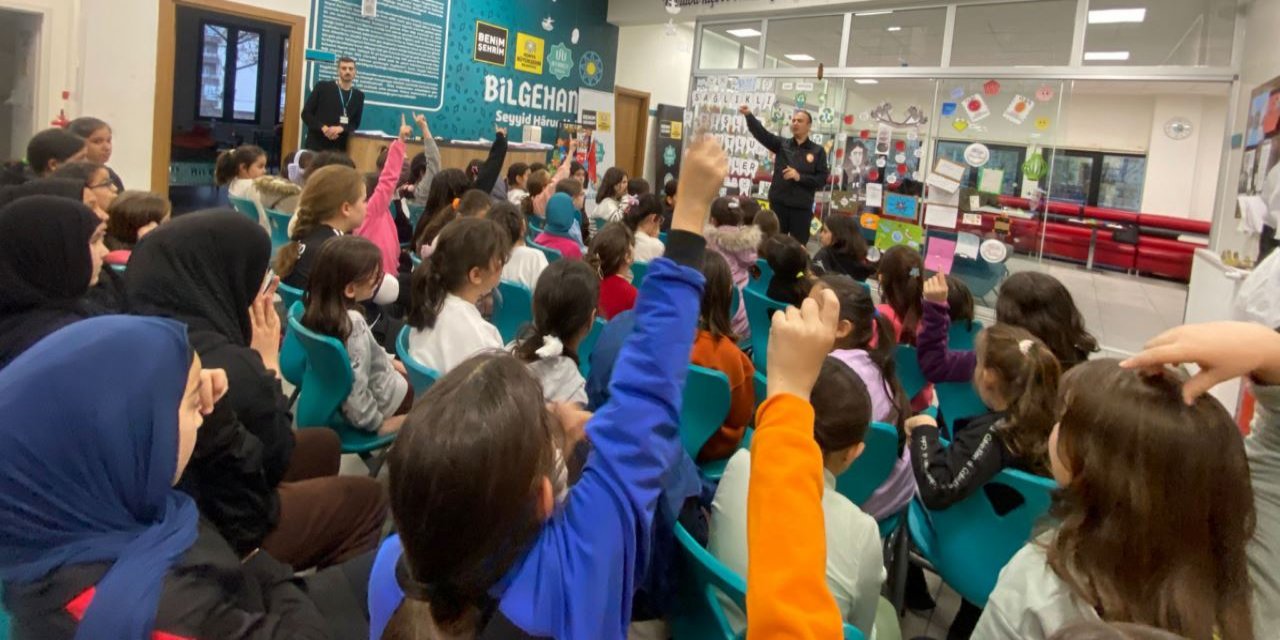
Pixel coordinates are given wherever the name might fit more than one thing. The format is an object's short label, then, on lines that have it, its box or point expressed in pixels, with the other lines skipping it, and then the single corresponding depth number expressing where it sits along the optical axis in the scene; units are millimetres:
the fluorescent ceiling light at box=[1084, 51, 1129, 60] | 6523
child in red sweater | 3330
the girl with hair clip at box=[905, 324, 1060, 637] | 1805
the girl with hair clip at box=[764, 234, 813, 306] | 3500
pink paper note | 7156
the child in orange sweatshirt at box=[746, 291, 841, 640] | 898
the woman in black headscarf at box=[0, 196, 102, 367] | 1855
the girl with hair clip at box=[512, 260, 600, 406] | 2193
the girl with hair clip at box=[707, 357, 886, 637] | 1395
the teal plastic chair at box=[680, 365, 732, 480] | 2205
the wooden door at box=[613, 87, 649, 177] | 11656
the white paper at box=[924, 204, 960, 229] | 7141
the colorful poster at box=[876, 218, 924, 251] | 7363
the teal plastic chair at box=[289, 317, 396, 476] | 2225
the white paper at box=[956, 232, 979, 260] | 7051
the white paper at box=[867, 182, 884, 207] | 7566
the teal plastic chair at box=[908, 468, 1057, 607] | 1727
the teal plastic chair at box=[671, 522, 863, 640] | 1151
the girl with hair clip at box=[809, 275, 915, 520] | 2178
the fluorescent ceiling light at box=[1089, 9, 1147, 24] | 6891
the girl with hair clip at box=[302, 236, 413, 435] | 2393
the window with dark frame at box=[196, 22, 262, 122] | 7348
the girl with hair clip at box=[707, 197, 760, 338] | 4297
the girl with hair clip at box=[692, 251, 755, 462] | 2443
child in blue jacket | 854
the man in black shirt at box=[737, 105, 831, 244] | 6465
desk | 7332
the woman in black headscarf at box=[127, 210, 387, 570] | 1636
